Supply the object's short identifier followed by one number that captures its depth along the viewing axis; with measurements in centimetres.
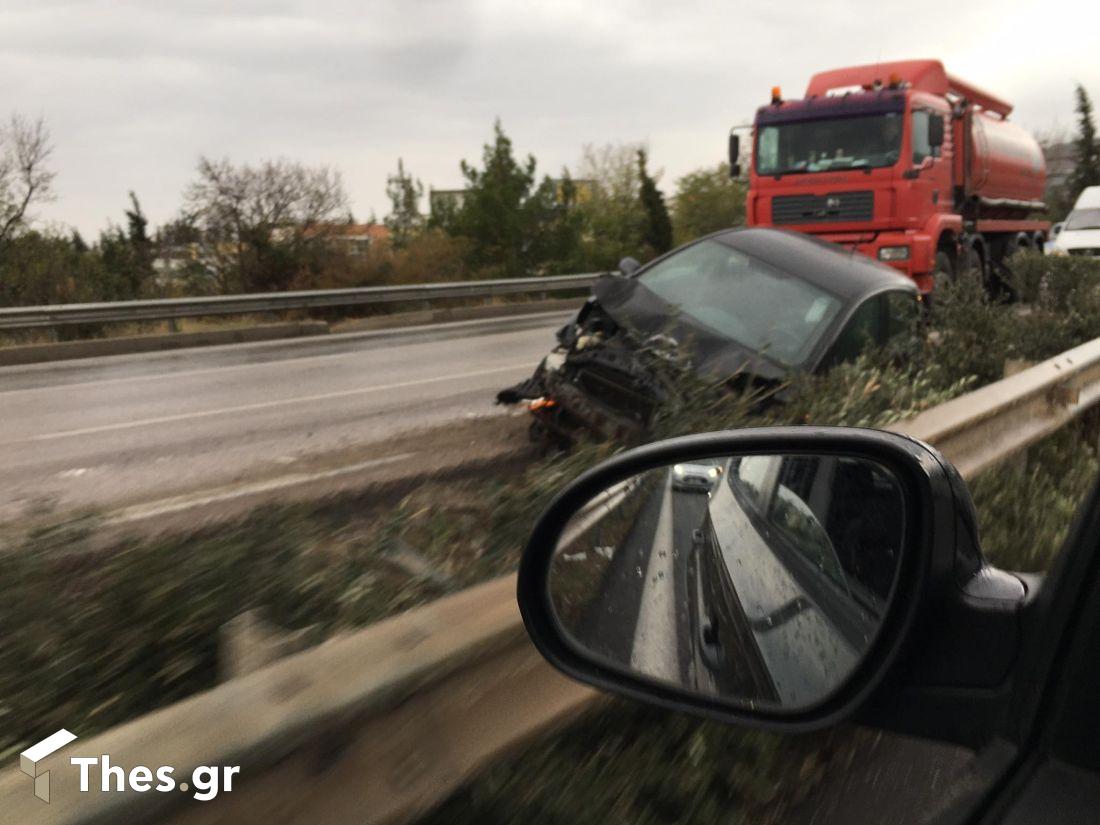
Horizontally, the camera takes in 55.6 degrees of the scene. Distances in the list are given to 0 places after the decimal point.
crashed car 583
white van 2422
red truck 1494
